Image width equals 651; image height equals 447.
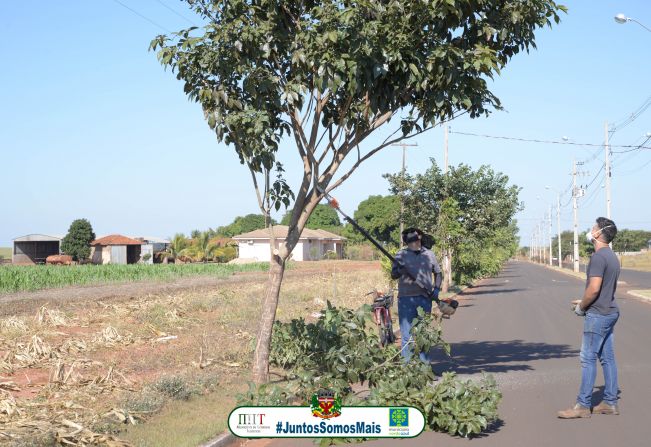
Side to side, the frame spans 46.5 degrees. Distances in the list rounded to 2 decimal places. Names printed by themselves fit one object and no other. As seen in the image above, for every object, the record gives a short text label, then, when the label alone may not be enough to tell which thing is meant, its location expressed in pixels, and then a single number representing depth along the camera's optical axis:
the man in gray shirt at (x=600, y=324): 7.27
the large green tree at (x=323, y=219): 120.80
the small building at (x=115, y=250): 71.12
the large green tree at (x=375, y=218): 100.38
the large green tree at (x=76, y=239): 67.38
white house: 78.00
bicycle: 12.39
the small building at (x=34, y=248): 66.50
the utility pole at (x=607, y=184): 37.16
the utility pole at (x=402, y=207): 31.70
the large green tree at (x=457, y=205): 30.48
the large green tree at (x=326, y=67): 8.58
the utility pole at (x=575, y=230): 57.71
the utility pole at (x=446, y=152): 34.49
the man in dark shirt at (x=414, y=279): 9.27
